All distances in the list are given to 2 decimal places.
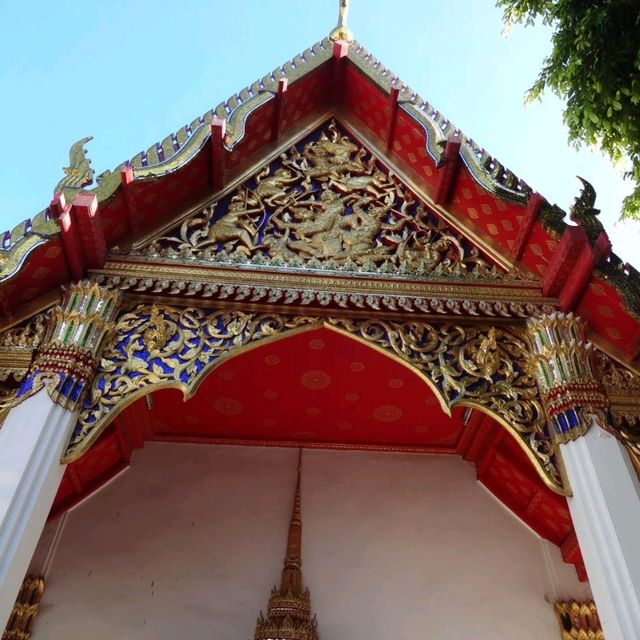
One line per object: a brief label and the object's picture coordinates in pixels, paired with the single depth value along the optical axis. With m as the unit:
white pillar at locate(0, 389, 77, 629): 2.90
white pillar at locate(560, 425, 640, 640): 2.92
